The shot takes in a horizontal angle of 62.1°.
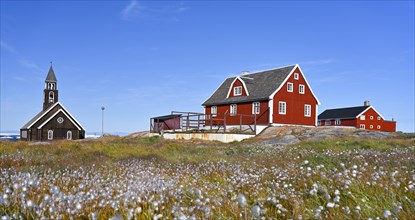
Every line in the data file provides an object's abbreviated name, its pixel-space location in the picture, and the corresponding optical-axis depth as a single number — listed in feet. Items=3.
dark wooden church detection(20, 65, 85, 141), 181.57
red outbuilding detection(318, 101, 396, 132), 219.41
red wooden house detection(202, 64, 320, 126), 128.88
